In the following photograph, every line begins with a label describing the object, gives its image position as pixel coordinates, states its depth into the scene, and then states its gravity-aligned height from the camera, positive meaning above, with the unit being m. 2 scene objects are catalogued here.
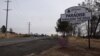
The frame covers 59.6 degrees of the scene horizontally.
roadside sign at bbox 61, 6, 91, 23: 8.23 +1.31
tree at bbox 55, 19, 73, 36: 27.53 +0.42
